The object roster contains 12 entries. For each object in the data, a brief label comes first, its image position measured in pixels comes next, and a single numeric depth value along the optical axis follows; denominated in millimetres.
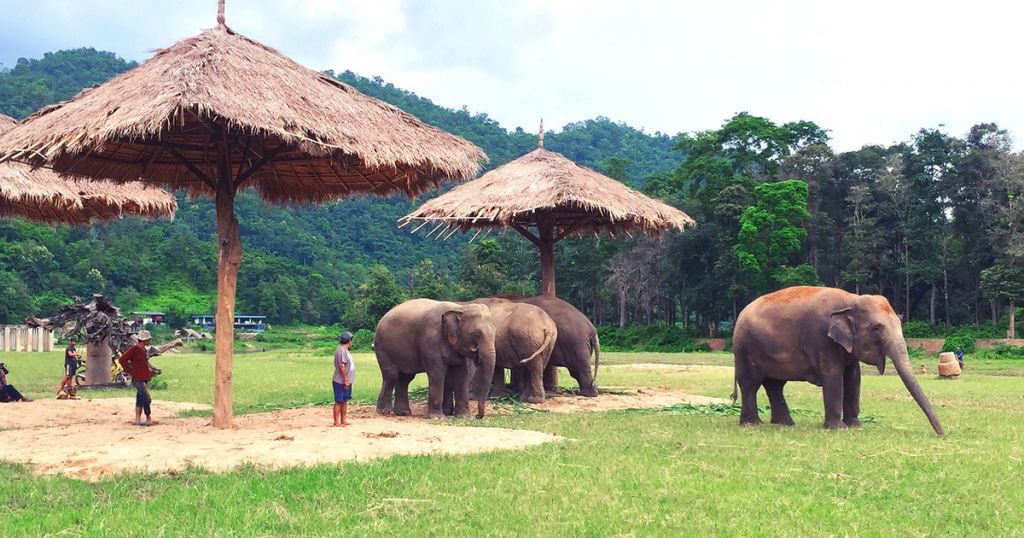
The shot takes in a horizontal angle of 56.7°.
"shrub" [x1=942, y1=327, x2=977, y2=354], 40375
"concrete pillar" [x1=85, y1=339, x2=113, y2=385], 19719
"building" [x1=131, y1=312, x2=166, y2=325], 64125
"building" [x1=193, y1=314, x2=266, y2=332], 66831
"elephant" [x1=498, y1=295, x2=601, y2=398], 17203
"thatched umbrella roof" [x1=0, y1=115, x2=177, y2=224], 16703
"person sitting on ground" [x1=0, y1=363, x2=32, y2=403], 15969
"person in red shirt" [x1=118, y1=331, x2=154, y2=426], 12477
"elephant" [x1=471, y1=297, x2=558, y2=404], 15906
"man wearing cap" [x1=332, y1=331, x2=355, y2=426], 11945
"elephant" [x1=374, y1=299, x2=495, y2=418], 13703
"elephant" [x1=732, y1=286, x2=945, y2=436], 11117
